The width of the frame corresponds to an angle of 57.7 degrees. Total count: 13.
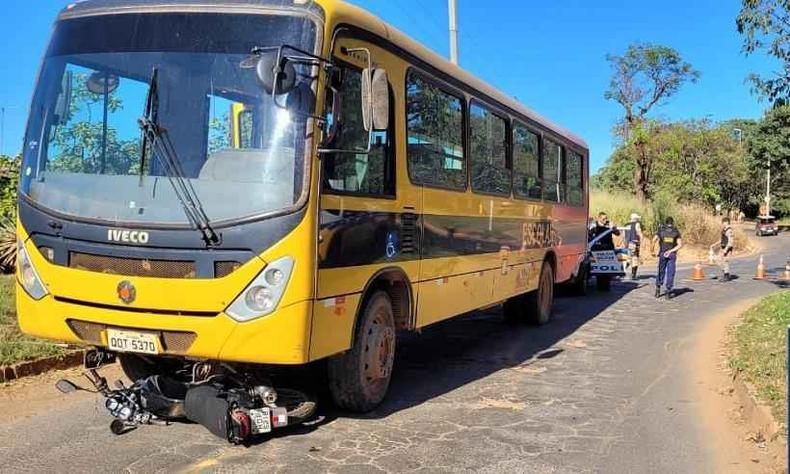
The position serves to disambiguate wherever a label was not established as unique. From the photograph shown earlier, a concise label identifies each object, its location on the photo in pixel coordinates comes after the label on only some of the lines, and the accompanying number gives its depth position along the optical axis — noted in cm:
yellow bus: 471
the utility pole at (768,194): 6719
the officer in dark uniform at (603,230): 1742
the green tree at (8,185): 1393
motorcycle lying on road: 496
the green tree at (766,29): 1166
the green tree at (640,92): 3659
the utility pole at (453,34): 1862
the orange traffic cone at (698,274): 2117
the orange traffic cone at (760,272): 2188
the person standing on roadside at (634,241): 2111
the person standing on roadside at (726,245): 2108
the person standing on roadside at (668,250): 1547
